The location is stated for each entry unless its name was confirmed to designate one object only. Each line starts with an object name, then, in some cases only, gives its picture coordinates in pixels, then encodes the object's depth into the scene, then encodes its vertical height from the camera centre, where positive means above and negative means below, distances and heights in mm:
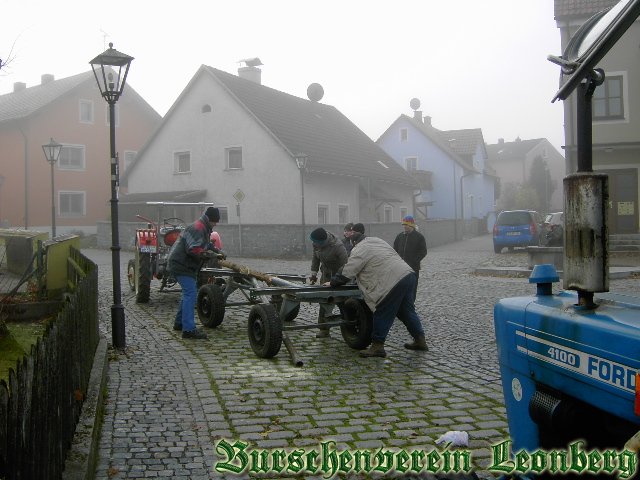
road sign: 25603 +1090
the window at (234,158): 33531 +3252
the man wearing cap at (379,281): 8141 -657
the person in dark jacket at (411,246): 11797 -370
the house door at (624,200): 24188 +709
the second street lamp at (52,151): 25647 +2851
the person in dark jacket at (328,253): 9562 -390
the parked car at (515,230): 28453 -309
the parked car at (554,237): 21281 -456
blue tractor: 2473 -423
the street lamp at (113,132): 8766 +1242
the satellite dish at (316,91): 42312 +7969
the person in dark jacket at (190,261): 9631 -474
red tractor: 13180 -561
